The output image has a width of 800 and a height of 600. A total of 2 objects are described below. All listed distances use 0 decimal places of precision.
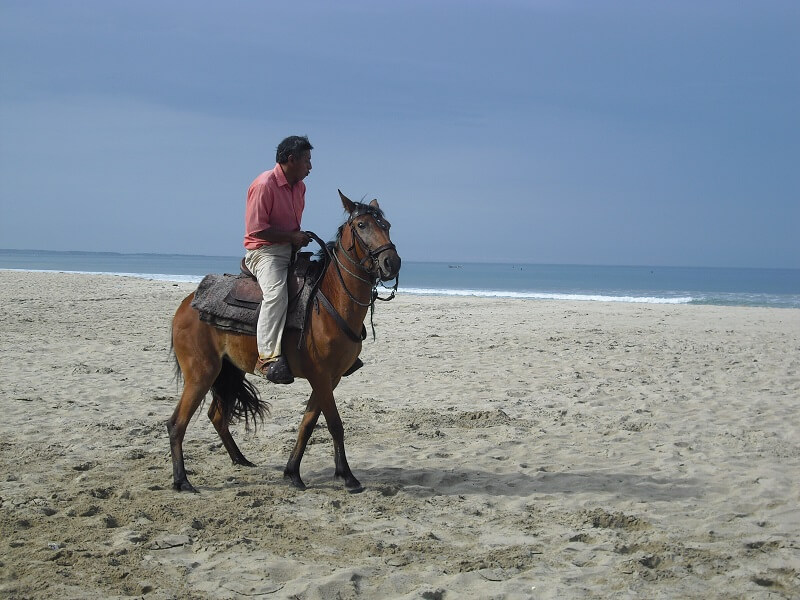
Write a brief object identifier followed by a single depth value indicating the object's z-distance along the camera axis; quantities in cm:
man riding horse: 520
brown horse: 502
